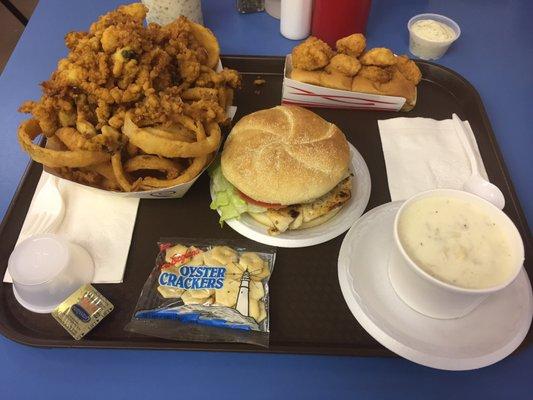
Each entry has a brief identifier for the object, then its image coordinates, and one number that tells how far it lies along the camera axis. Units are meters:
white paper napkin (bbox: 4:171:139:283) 0.35
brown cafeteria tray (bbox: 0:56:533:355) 0.31
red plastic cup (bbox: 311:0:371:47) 0.47
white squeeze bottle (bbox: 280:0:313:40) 0.50
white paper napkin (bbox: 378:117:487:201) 0.40
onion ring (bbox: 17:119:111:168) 0.32
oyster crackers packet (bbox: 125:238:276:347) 0.31
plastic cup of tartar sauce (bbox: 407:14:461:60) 0.50
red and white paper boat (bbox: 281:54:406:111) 0.44
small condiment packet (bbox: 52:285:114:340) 0.30
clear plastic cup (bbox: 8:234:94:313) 0.31
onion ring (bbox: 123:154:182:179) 0.35
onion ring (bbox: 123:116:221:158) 0.33
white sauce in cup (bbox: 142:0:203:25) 0.48
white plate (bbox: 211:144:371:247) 0.36
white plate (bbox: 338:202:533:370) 0.28
